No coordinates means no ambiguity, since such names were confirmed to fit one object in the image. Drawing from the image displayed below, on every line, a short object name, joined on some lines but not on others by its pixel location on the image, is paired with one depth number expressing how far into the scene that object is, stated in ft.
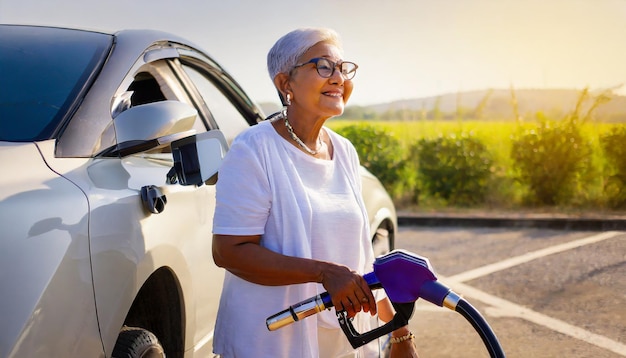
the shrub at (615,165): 30.73
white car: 6.23
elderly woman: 7.16
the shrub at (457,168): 33.63
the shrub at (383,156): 35.09
